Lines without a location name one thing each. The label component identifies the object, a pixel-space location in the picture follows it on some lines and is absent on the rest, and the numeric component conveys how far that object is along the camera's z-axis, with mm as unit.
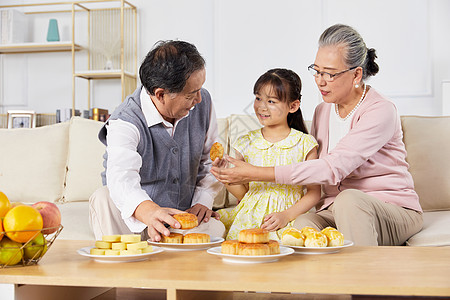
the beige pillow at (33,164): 2873
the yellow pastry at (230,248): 1266
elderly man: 1750
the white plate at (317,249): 1367
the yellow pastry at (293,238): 1411
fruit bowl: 1190
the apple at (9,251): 1188
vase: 4762
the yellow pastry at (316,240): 1381
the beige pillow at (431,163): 2510
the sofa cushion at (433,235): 2010
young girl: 2135
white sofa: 2520
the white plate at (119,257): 1273
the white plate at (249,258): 1234
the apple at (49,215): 1251
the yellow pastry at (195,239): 1466
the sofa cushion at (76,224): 2318
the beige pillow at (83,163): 2838
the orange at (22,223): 1168
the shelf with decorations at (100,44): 4668
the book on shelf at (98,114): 4450
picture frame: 4738
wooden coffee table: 1029
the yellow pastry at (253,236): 1290
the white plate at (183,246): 1458
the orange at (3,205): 1207
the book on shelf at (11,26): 4730
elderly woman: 1927
